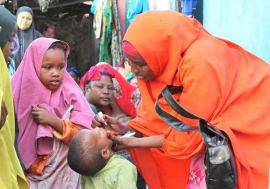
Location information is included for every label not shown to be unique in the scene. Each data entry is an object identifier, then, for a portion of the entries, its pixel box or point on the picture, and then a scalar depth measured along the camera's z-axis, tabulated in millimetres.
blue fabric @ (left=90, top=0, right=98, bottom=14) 8170
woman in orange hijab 2830
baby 3148
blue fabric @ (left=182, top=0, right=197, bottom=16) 5293
